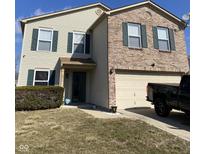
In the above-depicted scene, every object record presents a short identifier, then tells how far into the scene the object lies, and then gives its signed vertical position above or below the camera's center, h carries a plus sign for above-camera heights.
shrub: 8.20 -1.07
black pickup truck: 5.85 -0.74
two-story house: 8.98 +1.88
